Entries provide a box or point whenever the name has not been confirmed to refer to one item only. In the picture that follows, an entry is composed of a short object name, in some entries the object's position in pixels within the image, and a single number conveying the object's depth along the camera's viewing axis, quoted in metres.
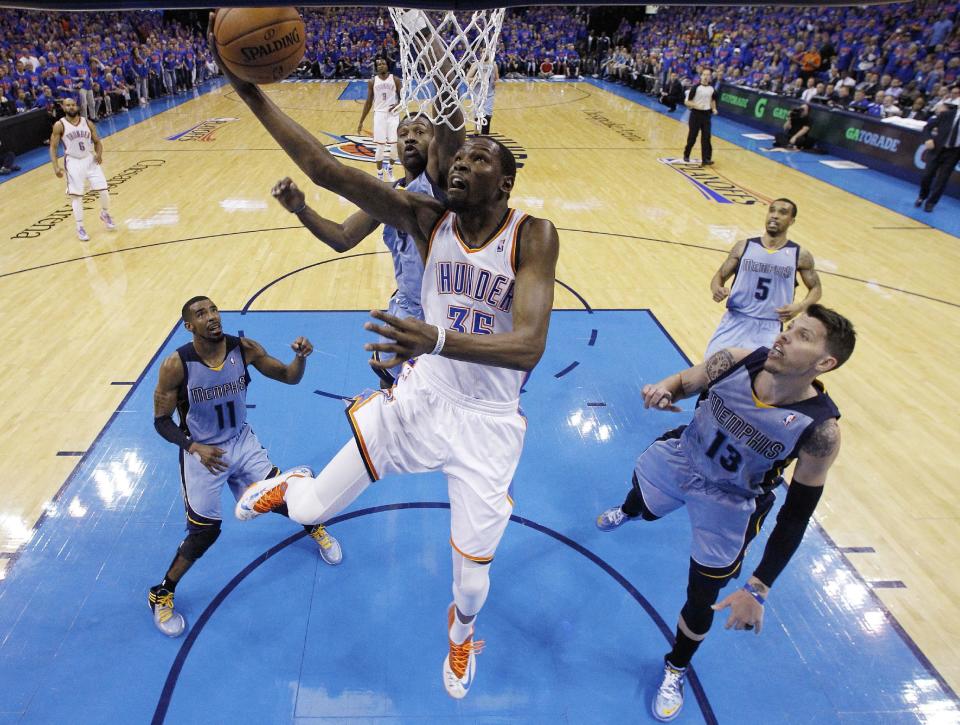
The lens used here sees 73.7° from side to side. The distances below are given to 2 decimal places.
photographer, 15.02
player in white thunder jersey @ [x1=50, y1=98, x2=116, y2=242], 8.11
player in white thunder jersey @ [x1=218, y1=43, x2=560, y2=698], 2.37
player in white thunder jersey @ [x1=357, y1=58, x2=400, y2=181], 10.75
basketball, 2.39
